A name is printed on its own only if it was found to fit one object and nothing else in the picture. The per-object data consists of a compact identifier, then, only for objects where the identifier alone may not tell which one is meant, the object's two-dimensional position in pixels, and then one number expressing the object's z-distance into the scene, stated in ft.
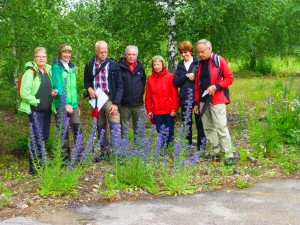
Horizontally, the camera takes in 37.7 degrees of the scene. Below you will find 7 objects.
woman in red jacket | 24.67
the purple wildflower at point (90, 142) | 19.03
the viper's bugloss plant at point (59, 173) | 18.39
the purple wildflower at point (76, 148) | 18.67
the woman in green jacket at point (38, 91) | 20.88
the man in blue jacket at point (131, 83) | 23.87
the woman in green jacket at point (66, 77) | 22.00
